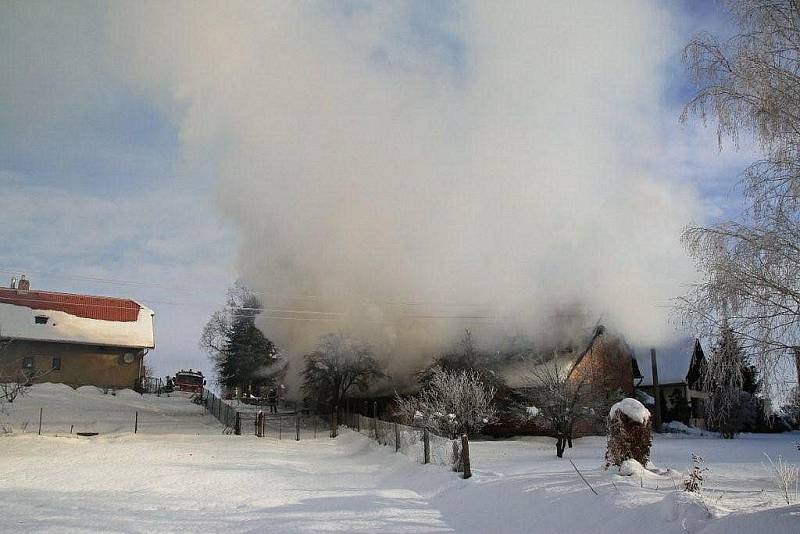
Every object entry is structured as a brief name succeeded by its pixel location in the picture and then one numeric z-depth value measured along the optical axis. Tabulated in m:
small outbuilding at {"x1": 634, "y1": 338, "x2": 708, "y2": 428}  38.31
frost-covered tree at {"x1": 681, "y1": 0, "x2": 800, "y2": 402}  8.02
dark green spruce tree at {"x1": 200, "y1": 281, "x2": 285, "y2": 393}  42.00
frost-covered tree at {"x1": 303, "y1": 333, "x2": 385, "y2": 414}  31.98
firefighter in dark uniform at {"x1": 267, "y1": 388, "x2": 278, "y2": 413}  39.66
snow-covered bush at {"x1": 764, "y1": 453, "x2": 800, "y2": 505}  7.14
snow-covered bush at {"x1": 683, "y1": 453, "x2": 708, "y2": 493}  8.57
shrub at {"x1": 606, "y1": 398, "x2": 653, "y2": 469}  11.66
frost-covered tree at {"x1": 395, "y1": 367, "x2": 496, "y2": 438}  22.20
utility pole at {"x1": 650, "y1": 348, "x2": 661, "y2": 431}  33.75
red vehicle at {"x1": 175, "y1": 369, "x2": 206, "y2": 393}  54.22
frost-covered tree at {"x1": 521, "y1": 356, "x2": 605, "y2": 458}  21.62
